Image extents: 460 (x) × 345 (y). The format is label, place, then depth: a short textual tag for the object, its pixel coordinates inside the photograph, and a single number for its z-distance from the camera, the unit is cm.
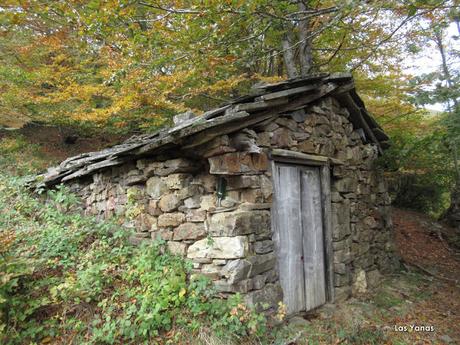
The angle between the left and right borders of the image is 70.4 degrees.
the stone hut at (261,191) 361
